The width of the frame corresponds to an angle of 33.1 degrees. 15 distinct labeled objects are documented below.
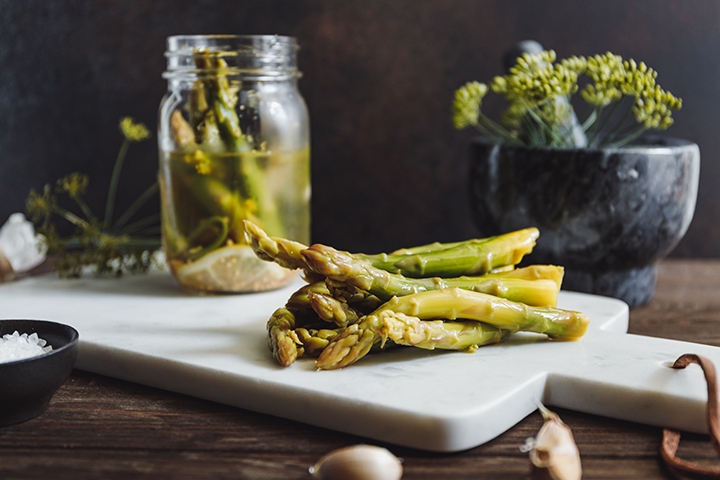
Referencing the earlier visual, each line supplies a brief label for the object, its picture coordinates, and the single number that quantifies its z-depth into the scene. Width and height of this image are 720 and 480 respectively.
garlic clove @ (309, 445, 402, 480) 0.46
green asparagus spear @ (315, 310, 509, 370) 0.51
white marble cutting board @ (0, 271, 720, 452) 0.49
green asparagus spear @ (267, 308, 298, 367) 0.52
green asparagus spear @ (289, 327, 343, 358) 0.53
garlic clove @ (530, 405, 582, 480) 0.46
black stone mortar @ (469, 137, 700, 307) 0.62
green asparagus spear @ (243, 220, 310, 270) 0.56
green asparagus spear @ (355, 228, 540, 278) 0.56
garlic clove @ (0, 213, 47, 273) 0.68
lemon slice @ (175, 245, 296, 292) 0.62
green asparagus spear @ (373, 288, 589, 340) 0.53
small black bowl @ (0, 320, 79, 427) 0.48
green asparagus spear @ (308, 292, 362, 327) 0.53
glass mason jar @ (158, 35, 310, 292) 0.62
